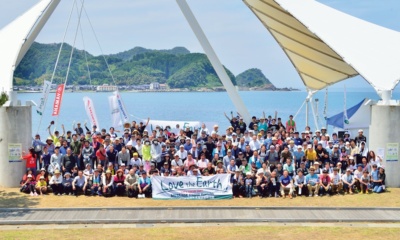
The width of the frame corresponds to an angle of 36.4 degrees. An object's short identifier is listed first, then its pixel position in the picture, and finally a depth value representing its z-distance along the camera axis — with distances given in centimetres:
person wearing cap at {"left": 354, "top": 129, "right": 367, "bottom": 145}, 2230
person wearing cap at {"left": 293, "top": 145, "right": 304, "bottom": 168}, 2047
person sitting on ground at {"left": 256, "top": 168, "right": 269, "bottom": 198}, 1930
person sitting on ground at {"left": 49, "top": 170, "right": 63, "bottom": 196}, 1925
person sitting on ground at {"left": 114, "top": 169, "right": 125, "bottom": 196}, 1920
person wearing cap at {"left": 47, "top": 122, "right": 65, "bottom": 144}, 2202
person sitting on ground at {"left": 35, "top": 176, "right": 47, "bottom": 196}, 1928
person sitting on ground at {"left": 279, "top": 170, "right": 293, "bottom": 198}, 1934
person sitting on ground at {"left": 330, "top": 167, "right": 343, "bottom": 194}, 1972
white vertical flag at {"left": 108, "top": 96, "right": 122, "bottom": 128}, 2673
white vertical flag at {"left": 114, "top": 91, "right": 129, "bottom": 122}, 2700
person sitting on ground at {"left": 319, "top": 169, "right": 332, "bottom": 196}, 1958
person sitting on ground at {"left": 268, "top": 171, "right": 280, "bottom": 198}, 1939
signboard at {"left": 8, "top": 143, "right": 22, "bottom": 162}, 2039
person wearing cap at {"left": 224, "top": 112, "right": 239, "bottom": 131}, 2452
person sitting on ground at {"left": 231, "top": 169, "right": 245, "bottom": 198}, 1939
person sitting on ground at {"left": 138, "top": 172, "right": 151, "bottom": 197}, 1917
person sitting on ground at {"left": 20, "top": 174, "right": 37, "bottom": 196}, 1934
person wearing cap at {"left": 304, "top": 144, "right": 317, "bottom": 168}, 2050
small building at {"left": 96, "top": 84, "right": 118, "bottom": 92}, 14025
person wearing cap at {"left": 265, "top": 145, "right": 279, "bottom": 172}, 2033
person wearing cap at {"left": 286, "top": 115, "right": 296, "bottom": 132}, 2544
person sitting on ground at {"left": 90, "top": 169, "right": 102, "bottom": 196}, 1920
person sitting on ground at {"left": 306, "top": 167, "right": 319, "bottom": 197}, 1950
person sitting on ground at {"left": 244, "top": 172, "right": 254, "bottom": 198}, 1936
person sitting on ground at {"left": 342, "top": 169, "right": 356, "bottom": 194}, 1980
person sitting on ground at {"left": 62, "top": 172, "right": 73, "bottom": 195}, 1927
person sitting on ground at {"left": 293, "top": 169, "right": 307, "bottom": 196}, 1947
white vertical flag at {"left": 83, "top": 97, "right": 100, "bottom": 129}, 2600
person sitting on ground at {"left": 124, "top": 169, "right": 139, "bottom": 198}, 1914
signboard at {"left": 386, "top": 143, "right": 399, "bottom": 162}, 2086
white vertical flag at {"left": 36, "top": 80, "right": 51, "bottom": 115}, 2339
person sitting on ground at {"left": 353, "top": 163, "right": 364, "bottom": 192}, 1993
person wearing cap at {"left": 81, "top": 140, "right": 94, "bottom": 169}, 2020
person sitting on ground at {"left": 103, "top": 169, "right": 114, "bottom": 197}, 1911
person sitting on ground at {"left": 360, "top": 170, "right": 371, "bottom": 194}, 1981
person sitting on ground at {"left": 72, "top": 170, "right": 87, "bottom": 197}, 1929
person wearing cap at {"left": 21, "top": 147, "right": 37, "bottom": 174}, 2020
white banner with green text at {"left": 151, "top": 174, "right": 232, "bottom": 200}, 1912
